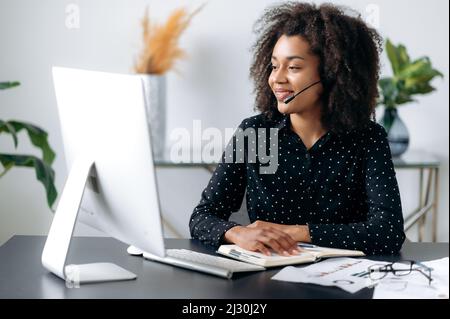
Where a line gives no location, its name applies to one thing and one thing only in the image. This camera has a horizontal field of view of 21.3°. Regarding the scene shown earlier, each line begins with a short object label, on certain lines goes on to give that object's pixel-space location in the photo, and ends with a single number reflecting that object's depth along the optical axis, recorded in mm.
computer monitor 2265
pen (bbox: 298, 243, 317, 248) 2641
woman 2895
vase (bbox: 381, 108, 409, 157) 3936
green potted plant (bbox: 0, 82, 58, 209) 2852
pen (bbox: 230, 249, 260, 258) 2538
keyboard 2425
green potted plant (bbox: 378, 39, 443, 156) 3868
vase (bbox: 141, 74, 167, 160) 3954
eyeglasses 2423
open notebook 2503
